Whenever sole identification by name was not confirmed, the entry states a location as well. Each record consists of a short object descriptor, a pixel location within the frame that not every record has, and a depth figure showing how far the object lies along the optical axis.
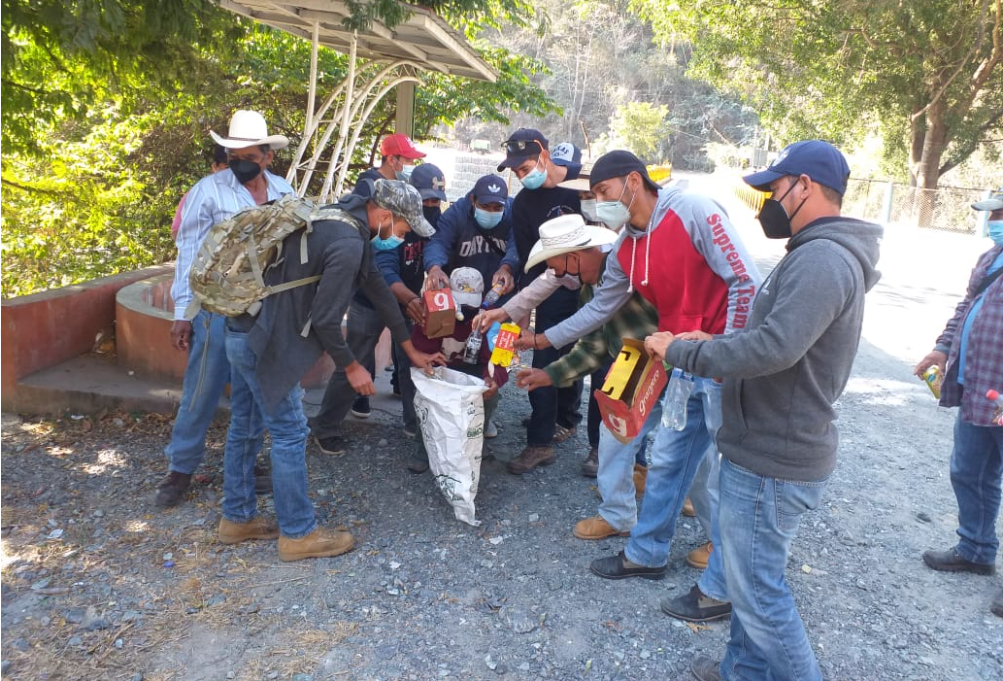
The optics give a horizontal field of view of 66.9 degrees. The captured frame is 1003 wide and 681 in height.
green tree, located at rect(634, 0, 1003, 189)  18.59
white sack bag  3.81
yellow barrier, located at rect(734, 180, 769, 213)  22.73
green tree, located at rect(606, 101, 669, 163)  35.56
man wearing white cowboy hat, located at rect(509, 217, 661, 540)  3.63
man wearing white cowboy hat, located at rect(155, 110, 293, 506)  3.94
